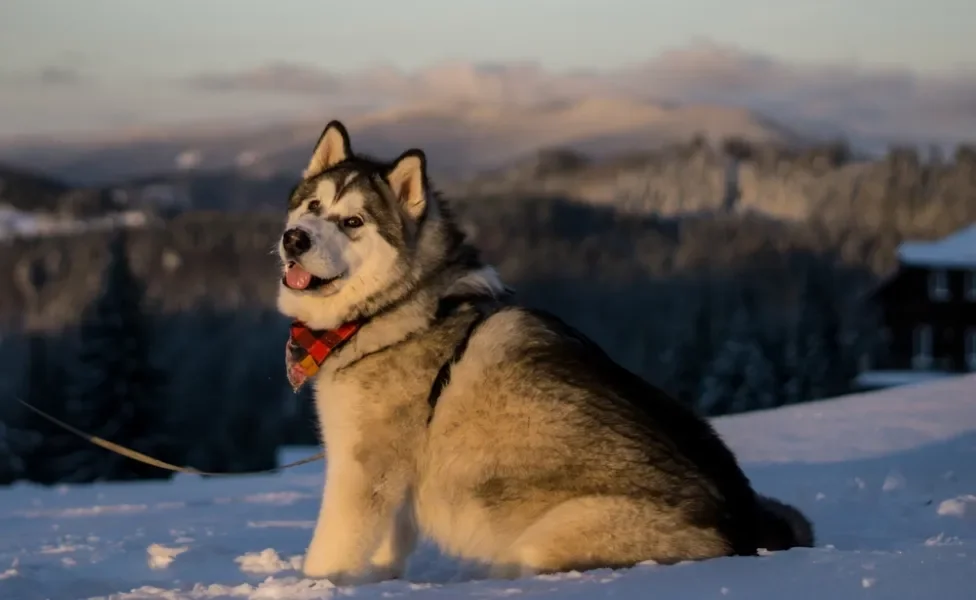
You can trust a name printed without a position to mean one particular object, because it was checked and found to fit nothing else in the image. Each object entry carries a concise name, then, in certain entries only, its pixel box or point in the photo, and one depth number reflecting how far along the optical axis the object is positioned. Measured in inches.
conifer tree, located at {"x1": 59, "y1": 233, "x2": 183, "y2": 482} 1224.8
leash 279.7
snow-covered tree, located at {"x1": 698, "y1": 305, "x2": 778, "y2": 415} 1663.4
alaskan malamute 205.9
